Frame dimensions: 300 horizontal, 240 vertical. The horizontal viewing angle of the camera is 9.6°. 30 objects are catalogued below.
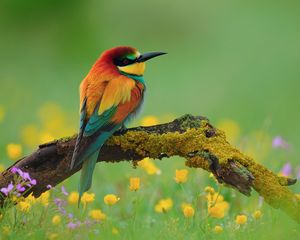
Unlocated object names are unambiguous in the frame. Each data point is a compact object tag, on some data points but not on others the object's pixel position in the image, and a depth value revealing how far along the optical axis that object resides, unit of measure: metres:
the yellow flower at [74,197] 8.13
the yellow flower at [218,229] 7.22
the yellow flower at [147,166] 8.60
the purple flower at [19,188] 6.82
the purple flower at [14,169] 7.23
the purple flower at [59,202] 7.02
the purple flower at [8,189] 6.86
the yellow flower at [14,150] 9.03
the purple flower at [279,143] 9.16
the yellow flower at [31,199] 7.26
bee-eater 7.61
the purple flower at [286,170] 9.02
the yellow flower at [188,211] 7.34
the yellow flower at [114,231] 7.36
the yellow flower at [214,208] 7.40
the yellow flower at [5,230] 6.86
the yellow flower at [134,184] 7.50
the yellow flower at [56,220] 7.27
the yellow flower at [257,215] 7.46
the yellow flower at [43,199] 7.45
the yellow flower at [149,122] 9.87
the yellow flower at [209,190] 7.47
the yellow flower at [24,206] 7.10
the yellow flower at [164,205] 8.49
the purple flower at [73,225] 6.85
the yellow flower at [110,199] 7.41
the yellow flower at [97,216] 7.36
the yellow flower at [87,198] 7.43
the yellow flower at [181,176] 7.79
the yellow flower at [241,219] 7.35
